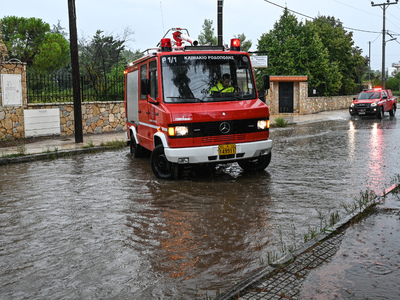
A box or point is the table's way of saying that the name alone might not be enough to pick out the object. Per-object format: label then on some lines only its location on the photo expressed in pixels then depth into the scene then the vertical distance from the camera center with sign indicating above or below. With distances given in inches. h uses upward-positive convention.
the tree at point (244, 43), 3656.5 +473.5
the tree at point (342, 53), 1860.2 +190.6
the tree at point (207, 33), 3675.2 +564.2
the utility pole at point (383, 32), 1736.0 +251.6
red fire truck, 339.9 -4.9
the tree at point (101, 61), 765.2 +103.7
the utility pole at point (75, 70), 585.6 +44.1
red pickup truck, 1073.5 -8.0
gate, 1251.2 +12.0
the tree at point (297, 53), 1441.9 +151.7
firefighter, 363.7 +12.9
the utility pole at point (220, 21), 731.2 +127.4
